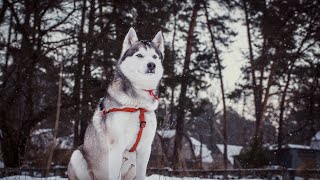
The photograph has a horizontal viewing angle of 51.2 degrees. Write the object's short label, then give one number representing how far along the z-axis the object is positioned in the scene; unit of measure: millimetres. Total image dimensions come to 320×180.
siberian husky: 3891
